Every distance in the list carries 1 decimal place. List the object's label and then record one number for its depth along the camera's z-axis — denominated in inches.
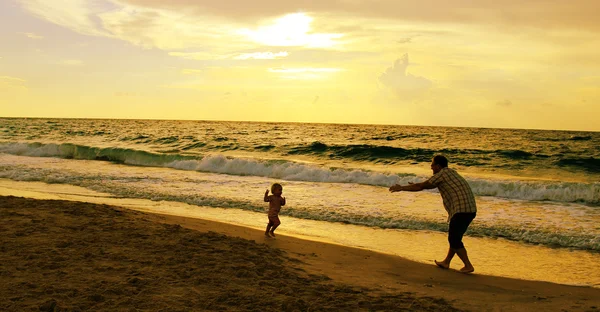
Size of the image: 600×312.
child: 348.2
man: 271.3
